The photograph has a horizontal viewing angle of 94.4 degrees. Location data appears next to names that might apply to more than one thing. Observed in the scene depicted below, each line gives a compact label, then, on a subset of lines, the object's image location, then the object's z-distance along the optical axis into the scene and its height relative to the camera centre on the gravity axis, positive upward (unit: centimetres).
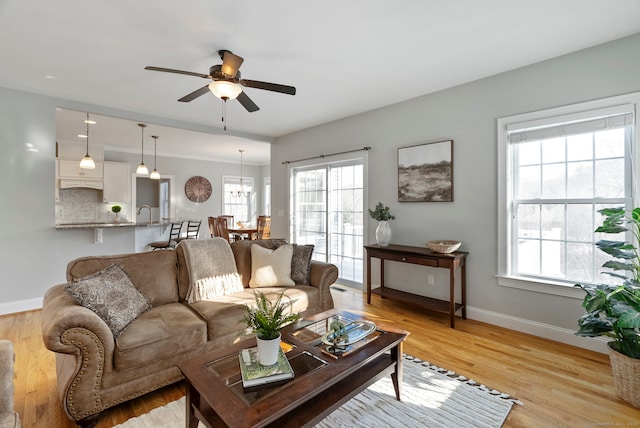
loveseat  166 -77
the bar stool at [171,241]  566 -60
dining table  616 -39
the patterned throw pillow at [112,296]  190 -58
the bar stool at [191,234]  655 -51
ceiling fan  247 +111
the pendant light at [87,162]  506 +85
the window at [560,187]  258 +25
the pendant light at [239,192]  912 +62
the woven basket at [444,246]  323 -37
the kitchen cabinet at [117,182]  659 +66
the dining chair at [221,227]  589 -30
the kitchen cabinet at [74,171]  602 +85
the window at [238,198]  895 +44
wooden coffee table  123 -80
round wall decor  810 +65
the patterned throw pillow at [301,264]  322 -57
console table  316 -57
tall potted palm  186 -65
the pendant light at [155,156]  636 +140
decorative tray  177 -77
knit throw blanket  263 -53
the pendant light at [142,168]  534 +88
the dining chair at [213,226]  620 -31
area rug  175 -124
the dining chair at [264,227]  637 -33
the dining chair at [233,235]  692 -57
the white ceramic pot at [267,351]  146 -68
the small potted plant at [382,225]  392 -17
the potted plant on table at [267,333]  146 -60
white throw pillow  304 -57
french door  466 -1
